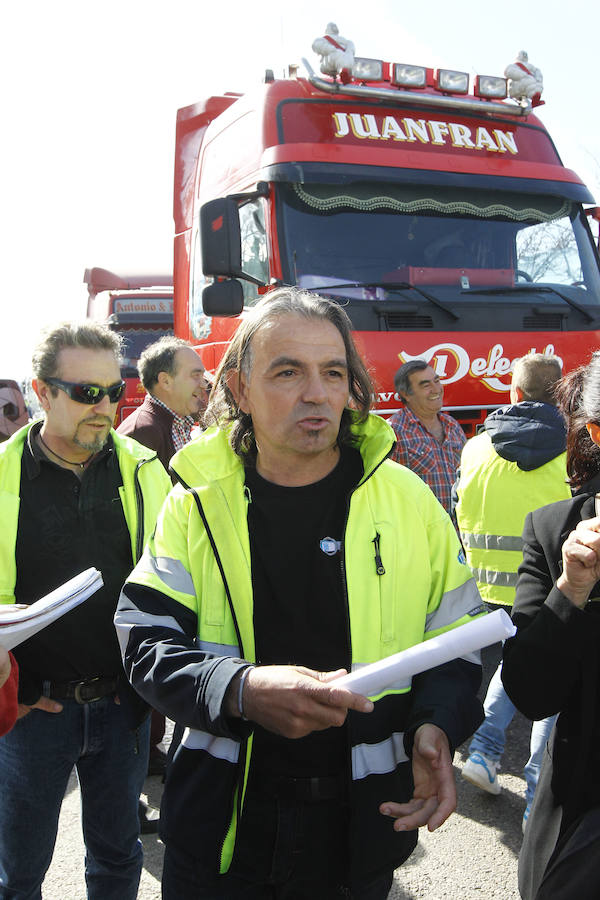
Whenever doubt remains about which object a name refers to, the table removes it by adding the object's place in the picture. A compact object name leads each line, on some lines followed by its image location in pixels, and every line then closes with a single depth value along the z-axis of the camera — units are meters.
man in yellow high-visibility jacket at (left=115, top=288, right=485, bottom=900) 1.52
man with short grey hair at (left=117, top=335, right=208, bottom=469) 4.07
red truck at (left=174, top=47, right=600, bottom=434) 4.70
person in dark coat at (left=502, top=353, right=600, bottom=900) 1.45
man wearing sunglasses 2.12
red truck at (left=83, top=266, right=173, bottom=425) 10.95
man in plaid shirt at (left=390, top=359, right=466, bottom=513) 4.39
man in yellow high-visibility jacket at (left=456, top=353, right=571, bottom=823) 3.28
